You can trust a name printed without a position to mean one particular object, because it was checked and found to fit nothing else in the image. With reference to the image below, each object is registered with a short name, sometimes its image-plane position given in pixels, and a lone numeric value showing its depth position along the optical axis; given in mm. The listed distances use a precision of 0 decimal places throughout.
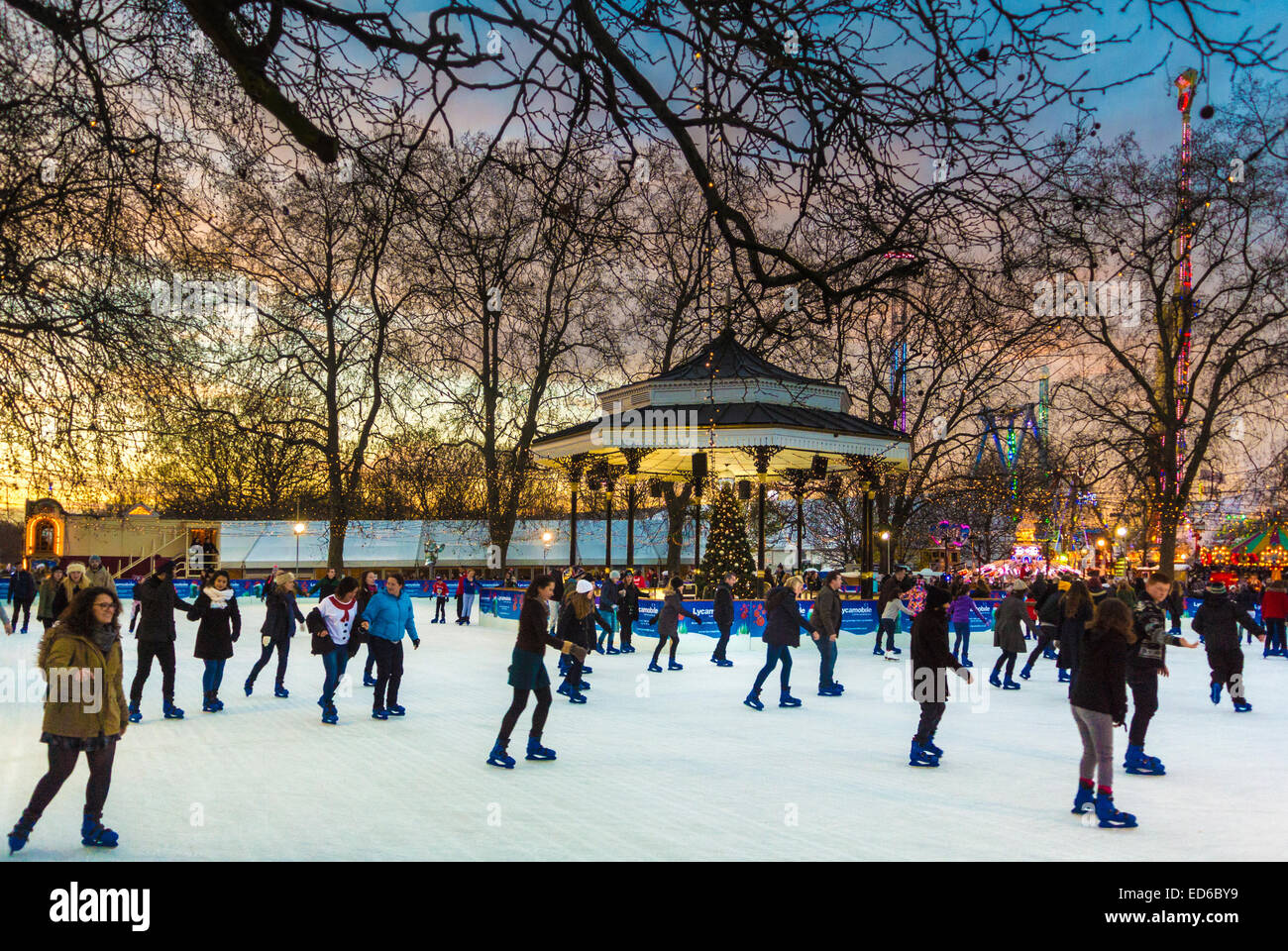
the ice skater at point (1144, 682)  8656
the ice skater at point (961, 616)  17609
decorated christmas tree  21828
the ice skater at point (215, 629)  11305
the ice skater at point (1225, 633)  12750
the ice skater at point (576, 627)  13133
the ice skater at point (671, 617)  17391
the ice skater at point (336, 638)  11094
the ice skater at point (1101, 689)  6953
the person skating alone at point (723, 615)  17938
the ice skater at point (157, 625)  10852
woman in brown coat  5859
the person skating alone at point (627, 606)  21203
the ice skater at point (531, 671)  8641
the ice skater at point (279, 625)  12609
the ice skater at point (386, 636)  11391
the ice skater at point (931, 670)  8836
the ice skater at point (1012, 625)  15141
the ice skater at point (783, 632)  12758
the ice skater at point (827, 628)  14016
